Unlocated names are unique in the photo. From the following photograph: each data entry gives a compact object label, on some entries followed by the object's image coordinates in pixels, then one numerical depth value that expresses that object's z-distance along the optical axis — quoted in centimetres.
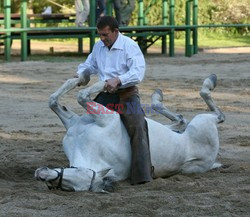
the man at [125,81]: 1158
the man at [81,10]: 3556
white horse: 1086
